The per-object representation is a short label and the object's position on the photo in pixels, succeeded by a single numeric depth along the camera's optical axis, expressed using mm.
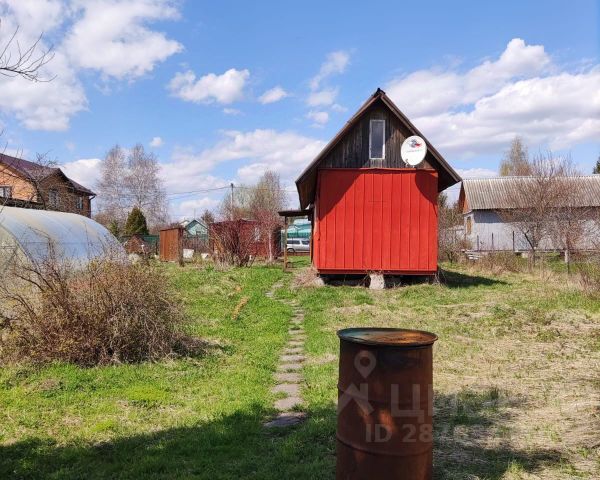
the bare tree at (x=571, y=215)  23375
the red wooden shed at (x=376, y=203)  16281
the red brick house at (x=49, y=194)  17266
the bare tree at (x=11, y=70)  4259
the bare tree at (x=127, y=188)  48188
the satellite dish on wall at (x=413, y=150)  15656
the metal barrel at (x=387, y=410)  3193
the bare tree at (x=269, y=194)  58331
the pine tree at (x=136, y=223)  39531
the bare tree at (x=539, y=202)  25641
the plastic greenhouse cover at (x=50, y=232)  8102
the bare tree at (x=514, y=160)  63281
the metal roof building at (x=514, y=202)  25656
